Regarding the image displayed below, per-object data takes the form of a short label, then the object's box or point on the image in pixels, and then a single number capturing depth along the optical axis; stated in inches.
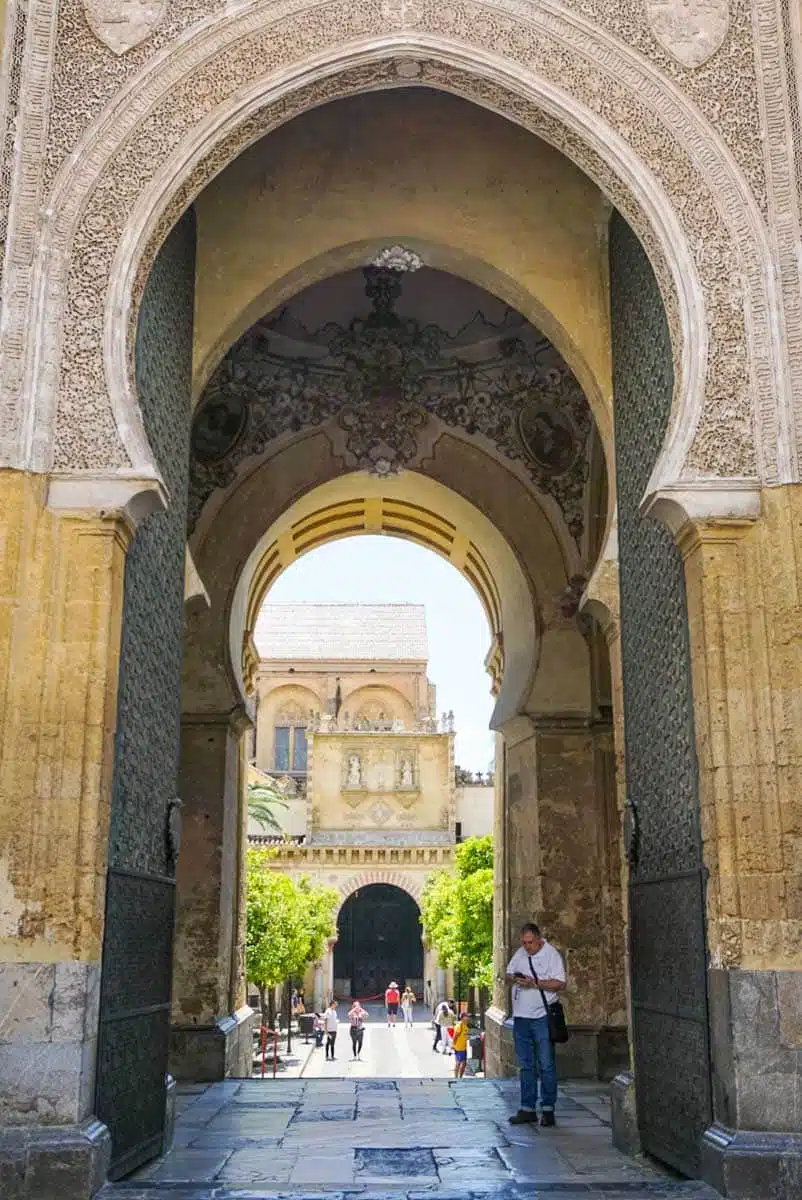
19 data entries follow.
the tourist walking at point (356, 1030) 920.9
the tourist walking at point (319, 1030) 1057.6
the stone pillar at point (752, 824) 173.9
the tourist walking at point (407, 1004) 1209.4
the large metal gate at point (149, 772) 192.4
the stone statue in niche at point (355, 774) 1460.4
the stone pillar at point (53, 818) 169.9
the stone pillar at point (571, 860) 382.0
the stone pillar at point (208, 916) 362.3
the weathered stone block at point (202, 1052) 357.4
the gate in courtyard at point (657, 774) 195.9
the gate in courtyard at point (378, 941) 1471.5
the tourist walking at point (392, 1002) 1216.4
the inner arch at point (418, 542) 418.0
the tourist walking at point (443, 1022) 975.4
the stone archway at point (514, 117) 206.1
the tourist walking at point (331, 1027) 879.1
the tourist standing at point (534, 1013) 254.5
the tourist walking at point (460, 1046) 692.7
